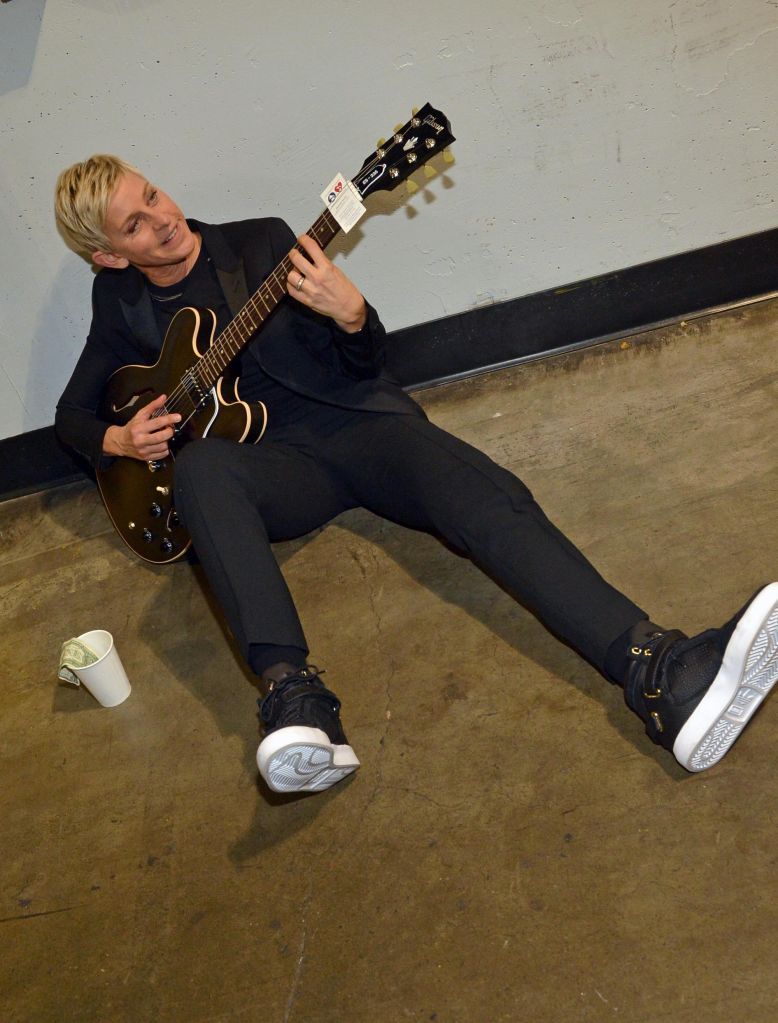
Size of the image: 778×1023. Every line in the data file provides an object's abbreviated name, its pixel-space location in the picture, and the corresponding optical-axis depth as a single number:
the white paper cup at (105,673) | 2.23
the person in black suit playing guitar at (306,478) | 1.67
